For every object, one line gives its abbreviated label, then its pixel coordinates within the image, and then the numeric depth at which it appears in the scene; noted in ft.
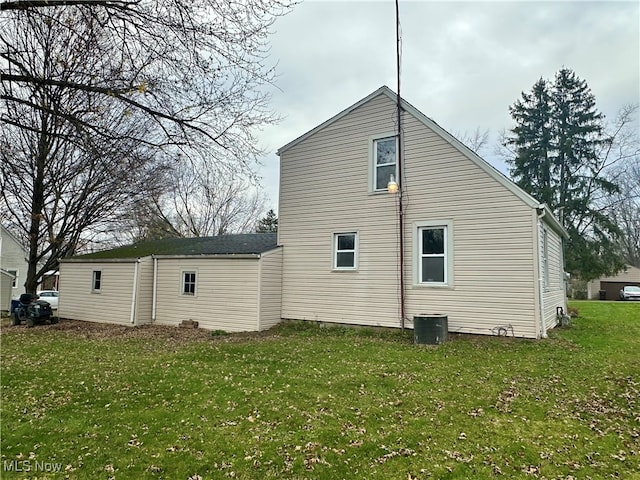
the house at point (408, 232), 33.14
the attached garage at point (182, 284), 42.16
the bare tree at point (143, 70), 17.58
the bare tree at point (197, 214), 100.32
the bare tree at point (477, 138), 100.01
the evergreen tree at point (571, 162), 92.22
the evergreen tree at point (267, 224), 125.52
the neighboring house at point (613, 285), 131.75
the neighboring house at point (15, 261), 104.29
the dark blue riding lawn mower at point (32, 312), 51.56
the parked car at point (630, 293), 113.89
